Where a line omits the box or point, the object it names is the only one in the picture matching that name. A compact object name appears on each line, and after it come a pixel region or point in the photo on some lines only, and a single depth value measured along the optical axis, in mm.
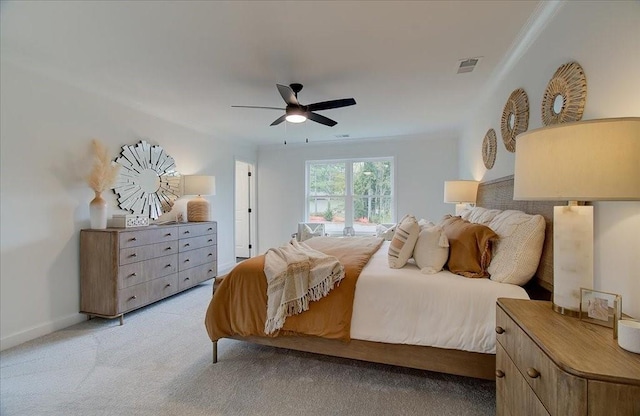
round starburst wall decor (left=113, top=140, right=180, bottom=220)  3482
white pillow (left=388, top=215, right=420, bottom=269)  2207
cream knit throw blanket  1997
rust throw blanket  1969
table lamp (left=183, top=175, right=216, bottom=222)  4168
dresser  2912
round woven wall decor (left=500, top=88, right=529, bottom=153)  2264
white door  6266
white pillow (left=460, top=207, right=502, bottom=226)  2373
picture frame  1088
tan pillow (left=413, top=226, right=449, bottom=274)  2078
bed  1754
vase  3031
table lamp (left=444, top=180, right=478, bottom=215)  3395
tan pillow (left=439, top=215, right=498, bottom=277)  1950
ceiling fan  2557
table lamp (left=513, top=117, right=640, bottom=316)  962
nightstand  813
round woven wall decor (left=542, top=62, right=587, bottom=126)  1556
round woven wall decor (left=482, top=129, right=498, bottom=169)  2982
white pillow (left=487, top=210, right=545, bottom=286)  1767
